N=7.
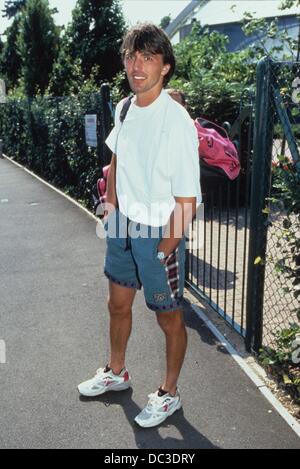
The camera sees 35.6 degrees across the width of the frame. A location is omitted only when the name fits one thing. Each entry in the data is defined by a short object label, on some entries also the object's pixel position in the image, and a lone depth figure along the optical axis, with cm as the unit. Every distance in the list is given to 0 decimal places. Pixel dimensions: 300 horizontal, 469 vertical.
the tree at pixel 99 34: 2064
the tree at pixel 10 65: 3453
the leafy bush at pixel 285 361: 304
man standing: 233
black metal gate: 279
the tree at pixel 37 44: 2100
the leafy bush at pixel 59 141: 838
